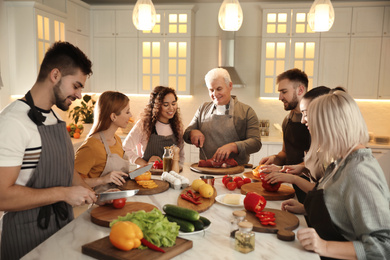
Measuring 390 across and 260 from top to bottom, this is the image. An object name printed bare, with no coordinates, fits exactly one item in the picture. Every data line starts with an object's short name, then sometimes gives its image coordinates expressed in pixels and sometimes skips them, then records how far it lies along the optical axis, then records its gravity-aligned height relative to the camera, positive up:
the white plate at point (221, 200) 2.11 -0.70
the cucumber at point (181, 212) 1.70 -0.62
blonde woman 1.50 -0.46
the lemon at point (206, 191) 2.20 -0.65
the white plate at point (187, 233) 1.68 -0.70
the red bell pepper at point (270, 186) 2.35 -0.66
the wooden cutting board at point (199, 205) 2.03 -0.70
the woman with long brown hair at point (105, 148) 2.48 -0.48
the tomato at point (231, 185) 2.48 -0.69
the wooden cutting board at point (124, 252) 1.41 -0.68
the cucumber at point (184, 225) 1.67 -0.66
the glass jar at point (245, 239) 1.52 -0.65
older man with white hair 3.56 -0.38
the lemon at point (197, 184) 2.28 -0.63
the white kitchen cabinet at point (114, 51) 6.00 +0.56
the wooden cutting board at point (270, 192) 2.28 -0.70
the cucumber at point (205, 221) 1.77 -0.68
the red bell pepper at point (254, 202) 1.91 -0.63
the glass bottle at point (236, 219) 1.67 -0.63
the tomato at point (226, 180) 2.57 -0.68
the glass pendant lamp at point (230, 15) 3.05 +0.61
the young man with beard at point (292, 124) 3.15 -0.34
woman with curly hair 3.53 -0.44
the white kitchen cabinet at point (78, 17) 5.47 +1.06
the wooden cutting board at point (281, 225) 1.66 -0.69
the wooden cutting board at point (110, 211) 1.80 -0.69
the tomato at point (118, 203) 1.96 -0.66
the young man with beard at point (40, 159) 1.71 -0.39
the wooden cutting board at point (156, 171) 2.92 -0.71
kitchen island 1.50 -0.72
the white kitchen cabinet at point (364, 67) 5.54 +0.34
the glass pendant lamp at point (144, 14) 3.10 +0.61
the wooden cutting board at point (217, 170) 2.98 -0.72
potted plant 5.74 -0.48
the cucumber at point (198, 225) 1.70 -0.67
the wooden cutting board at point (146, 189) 2.34 -0.70
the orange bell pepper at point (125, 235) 1.42 -0.61
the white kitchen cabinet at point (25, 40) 4.60 +0.55
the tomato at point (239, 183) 2.54 -0.70
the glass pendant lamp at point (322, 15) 2.96 +0.61
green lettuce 1.49 -0.61
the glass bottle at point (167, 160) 2.83 -0.60
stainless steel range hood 5.77 +0.50
